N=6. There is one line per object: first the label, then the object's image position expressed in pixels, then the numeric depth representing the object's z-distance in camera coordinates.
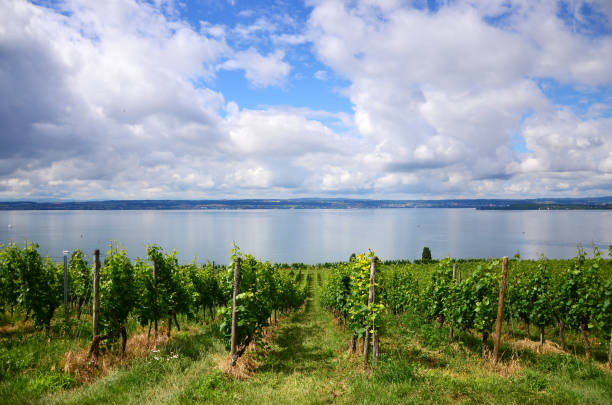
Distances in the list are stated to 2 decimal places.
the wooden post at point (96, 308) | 7.72
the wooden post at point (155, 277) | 9.79
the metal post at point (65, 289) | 10.26
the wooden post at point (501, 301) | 8.15
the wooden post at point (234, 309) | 7.77
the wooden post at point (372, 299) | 7.99
